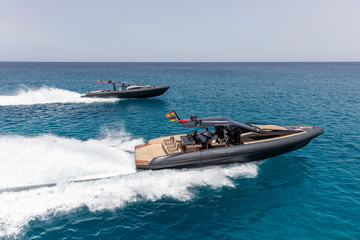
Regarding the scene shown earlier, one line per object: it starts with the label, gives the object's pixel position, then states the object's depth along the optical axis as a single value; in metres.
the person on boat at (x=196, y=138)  13.29
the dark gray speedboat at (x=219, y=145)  12.52
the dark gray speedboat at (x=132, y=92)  36.25
